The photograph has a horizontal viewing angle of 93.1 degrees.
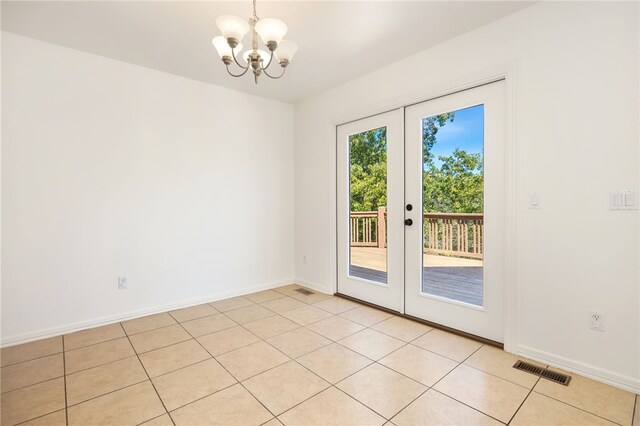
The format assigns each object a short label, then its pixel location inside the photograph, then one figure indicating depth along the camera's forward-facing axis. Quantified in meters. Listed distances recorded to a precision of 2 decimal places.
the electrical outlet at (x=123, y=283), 3.10
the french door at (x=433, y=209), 2.55
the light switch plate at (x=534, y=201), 2.25
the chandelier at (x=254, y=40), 1.80
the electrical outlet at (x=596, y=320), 2.01
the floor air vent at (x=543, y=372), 2.02
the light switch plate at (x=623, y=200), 1.88
